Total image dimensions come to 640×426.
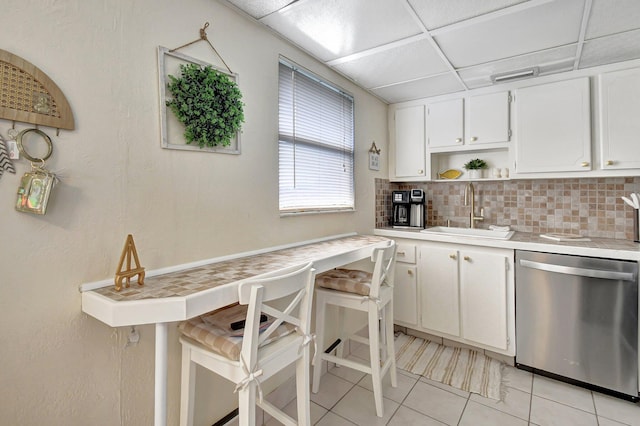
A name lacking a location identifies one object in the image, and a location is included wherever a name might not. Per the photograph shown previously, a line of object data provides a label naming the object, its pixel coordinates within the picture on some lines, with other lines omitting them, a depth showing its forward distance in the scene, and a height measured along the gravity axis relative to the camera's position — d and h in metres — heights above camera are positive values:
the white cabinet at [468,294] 2.38 -0.68
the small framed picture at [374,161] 2.99 +0.49
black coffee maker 3.18 +0.02
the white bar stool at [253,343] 1.14 -0.53
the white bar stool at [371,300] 1.85 -0.56
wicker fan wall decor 0.98 +0.39
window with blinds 2.08 +0.51
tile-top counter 1.01 -0.28
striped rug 2.17 -1.20
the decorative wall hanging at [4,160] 0.99 +0.18
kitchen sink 2.55 -0.20
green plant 2.94 +0.43
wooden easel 1.16 -0.21
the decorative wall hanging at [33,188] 1.01 +0.09
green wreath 1.42 +0.52
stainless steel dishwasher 1.95 -0.74
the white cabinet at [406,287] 2.82 -0.70
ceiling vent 2.41 +1.07
